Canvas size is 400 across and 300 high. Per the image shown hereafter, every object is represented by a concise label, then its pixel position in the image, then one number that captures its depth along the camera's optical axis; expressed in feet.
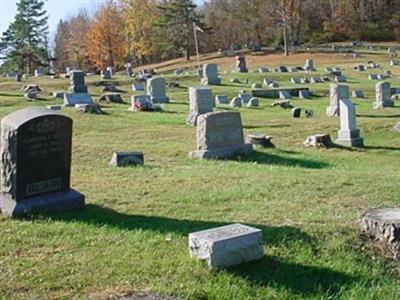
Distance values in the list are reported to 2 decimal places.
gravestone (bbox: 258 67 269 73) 145.48
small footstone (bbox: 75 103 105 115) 70.95
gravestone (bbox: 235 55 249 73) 146.41
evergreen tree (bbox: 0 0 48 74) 217.56
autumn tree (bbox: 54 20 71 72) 258.37
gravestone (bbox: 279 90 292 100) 97.49
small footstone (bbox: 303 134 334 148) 53.26
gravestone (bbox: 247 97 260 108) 85.37
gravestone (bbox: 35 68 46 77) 149.07
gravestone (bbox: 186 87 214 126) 65.31
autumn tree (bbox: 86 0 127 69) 221.15
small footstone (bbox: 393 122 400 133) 61.66
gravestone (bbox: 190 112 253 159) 45.42
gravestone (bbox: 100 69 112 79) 130.77
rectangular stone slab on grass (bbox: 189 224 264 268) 18.42
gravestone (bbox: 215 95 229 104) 87.51
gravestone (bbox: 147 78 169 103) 87.35
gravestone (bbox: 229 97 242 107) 84.09
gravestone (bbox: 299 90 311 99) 99.71
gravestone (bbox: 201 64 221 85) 114.77
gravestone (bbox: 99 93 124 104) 87.08
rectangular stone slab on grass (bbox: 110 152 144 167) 38.60
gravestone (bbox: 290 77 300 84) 122.43
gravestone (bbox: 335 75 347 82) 123.83
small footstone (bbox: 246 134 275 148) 50.80
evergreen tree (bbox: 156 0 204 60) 216.95
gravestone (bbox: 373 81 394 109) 82.12
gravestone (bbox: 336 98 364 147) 55.67
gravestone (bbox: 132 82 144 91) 106.11
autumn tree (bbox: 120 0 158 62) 220.84
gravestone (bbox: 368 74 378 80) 130.21
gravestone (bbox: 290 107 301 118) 72.74
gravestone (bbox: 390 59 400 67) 164.35
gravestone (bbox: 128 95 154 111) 77.28
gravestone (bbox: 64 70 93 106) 78.59
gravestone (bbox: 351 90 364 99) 100.37
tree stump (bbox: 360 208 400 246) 21.18
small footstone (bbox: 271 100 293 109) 84.69
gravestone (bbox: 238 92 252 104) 87.00
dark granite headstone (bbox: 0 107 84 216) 23.66
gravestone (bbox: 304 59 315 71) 148.75
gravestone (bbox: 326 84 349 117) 73.67
